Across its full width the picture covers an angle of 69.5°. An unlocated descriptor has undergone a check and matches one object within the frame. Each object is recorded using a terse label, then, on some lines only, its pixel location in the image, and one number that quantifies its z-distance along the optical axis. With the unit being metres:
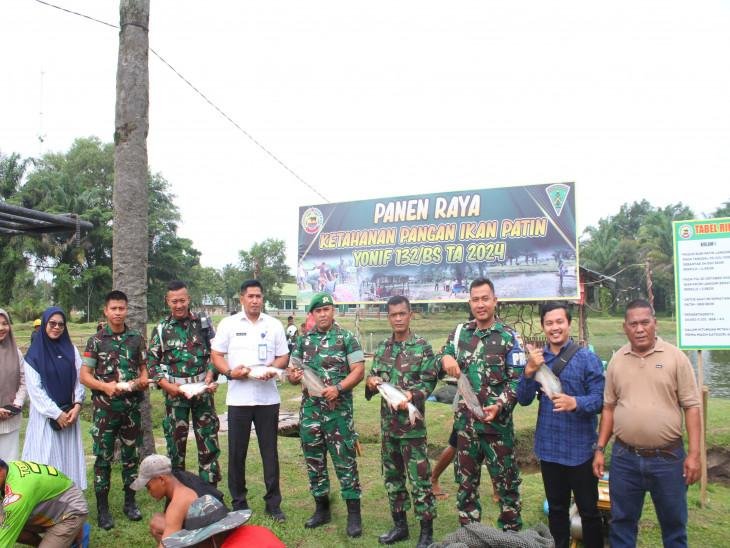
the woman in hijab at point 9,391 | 4.27
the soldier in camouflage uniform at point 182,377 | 4.49
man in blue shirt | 3.44
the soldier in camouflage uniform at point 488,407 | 3.69
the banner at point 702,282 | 4.95
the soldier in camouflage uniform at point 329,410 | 4.19
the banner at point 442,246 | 12.83
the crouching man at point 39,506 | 3.13
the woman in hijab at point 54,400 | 4.19
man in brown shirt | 3.18
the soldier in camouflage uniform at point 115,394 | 4.34
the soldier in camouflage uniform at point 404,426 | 3.85
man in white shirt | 4.42
